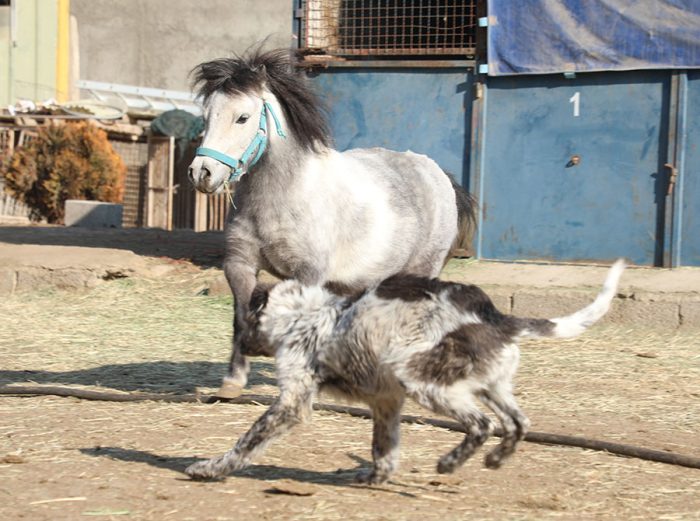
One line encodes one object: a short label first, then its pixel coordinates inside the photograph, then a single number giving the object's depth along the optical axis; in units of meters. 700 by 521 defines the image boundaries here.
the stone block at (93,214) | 18.11
